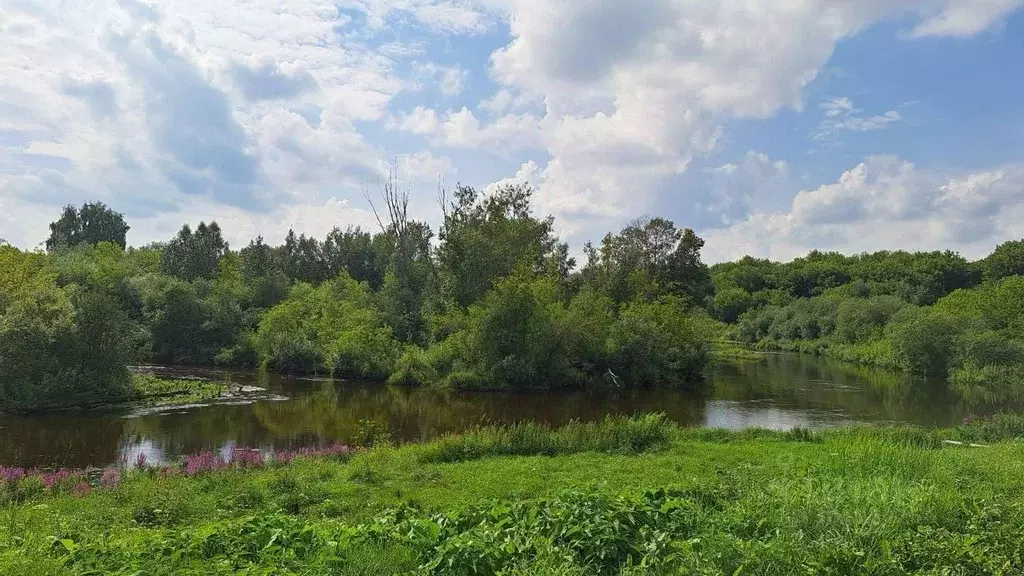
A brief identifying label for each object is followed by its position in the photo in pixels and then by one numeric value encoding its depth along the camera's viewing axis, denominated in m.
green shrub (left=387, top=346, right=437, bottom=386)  41.25
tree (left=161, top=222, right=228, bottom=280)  80.25
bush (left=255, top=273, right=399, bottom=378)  43.75
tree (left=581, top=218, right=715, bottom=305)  57.53
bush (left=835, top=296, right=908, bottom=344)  73.00
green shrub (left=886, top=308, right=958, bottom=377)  52.56
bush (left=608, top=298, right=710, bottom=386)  43.88
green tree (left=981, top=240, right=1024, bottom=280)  93.38
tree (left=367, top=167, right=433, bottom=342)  53.50
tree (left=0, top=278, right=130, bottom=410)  26.84
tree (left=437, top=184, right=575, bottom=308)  50.66
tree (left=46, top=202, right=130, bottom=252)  115.94
